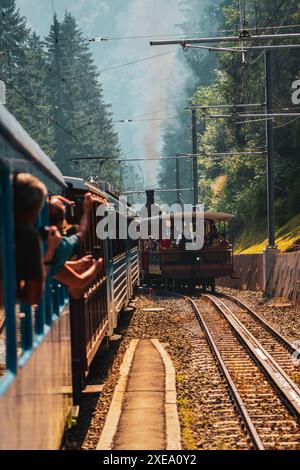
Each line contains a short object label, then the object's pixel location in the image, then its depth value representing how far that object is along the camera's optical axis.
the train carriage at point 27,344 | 8.09
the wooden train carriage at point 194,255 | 61.44
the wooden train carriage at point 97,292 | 19.52
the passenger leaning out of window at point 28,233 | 8.30
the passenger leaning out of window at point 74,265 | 10.71
